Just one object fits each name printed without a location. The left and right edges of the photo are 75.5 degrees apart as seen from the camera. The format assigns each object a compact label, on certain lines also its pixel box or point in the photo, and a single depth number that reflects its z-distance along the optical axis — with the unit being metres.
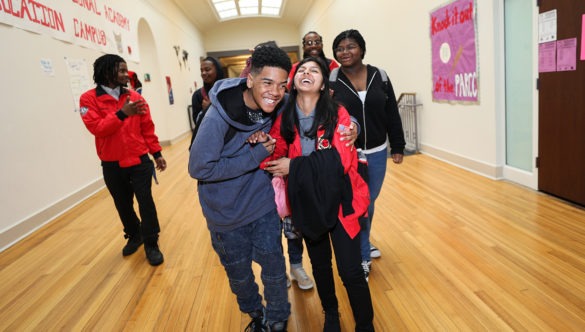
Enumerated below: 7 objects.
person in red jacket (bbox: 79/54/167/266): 2.62
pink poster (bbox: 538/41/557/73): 3.27
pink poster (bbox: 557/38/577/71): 3.07
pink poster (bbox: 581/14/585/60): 2.94
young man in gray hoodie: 1.48
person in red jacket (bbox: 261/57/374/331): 1.52
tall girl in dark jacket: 2.18
